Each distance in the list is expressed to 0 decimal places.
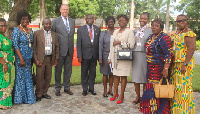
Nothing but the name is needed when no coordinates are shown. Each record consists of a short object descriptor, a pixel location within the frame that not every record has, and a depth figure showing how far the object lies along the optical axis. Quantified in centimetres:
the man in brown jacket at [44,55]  542
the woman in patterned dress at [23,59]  499
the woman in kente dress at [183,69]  411
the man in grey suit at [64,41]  584
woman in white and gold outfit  509
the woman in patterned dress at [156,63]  415
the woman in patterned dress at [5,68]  471
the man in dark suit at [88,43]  582
